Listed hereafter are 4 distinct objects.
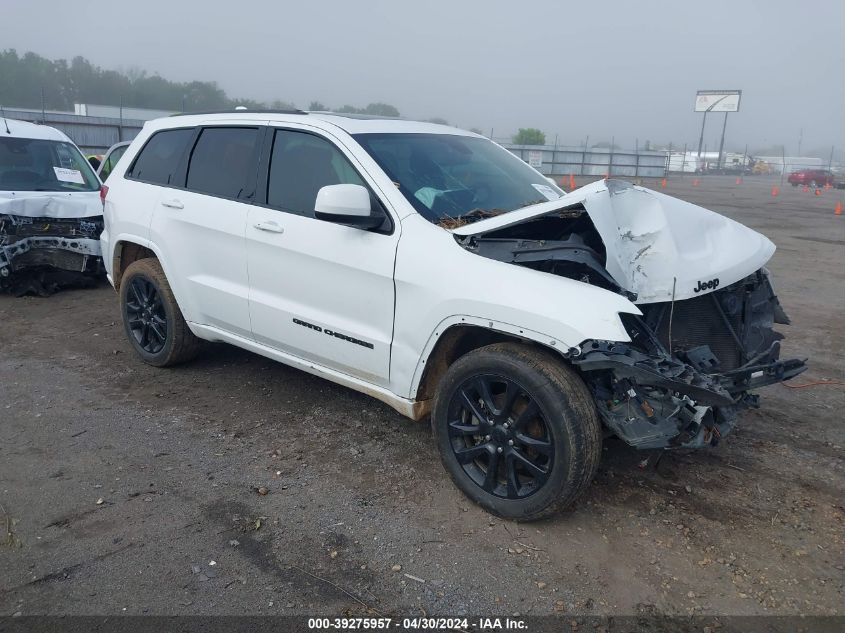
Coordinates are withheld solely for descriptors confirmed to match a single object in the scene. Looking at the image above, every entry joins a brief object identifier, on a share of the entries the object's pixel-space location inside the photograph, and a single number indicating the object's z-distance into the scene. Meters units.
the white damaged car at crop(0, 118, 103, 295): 7.37
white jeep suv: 3.16
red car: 43.97
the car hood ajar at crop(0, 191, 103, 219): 7.32
